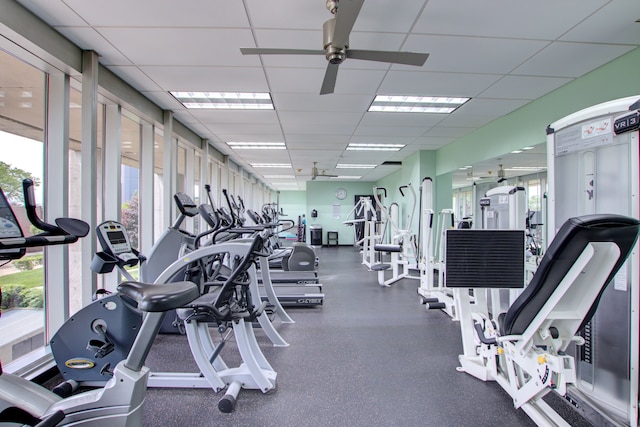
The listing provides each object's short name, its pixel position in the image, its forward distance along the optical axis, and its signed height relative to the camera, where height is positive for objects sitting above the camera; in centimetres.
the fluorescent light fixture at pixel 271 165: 832 +133
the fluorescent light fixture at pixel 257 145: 606 +138
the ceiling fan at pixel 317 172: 850 +126
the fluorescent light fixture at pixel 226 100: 366 +143
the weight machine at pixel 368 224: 673 -25
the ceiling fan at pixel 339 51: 189 +110
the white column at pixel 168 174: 430 +55
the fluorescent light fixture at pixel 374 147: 616 +139
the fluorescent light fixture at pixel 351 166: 835 +135
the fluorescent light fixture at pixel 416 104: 376 +144
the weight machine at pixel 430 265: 383 -77
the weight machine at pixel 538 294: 142 -47
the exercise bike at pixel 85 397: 121 -75
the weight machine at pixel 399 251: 537 -71
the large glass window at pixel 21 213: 244 -2
